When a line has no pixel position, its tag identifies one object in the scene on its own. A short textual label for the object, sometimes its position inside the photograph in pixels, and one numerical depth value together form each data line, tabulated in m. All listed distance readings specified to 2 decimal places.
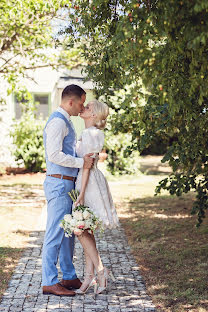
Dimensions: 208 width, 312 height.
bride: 4.86
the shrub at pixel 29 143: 16.06
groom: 4.78
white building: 16.89
